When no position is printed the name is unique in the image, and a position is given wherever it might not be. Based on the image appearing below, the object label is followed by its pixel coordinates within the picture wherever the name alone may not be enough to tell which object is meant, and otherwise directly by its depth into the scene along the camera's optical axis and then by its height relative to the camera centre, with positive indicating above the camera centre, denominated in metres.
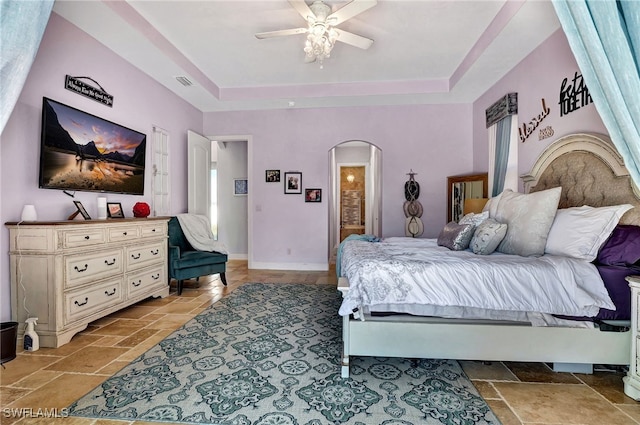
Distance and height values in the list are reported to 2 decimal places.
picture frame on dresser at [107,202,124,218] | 3.32 +0.00
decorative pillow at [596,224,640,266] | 1.93 -0.24
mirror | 4.50 +0.34
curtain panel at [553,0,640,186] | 0.94 +0.52
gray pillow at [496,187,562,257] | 2.32 -0.09
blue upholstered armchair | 3.77 -0.65
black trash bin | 2.04 -0.91
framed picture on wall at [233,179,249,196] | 6.61 +0.53
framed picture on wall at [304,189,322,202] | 5.48 +0.31
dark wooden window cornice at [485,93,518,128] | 3.74 +1.37
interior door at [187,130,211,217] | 5.00 +0.66
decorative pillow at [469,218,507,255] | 2.50 -0.23
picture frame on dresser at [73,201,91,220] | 2.84 +0.00
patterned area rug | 1.58 -1.08
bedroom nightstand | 1.71 -0.80
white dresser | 2.34 -0.53
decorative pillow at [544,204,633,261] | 1.99 -0.13
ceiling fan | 2.56 +1.73
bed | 1.88 -0.77
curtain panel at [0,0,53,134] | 1.00 +0.59
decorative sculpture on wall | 5.20 +0.05
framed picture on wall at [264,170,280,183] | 5.52 +0.65
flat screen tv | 2.62 +0.59
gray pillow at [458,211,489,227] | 2.86 -0.08
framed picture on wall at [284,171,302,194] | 5.48 +0.53
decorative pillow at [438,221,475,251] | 2.78 -0.24
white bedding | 1.86 -0.48
